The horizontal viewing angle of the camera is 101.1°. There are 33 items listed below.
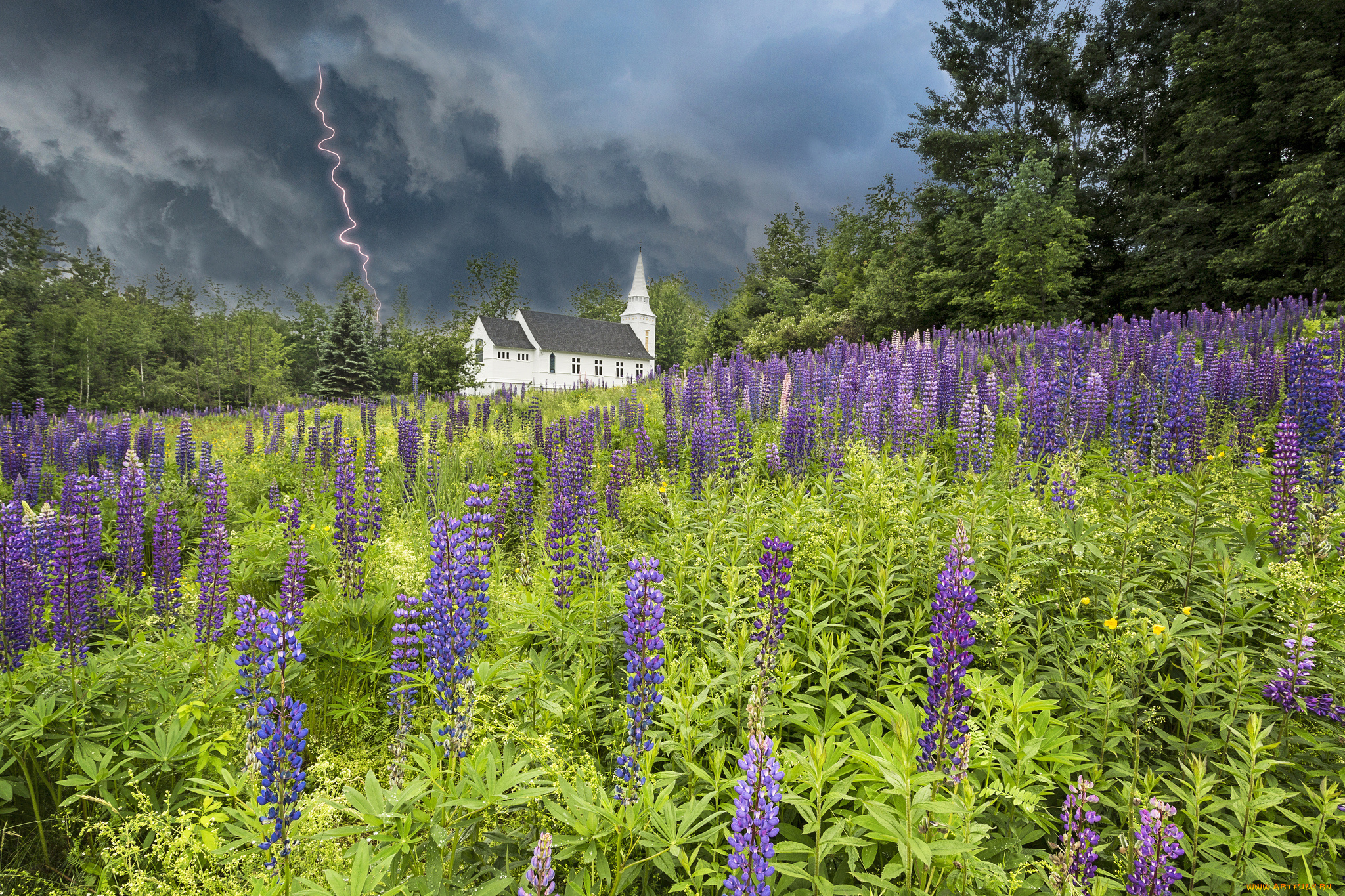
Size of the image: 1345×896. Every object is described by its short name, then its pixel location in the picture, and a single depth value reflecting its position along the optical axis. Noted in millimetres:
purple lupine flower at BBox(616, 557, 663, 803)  1876
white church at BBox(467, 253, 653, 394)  59562
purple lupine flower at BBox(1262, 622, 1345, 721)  2053
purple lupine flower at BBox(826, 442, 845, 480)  4918
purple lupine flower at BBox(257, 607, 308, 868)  1812
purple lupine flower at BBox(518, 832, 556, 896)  1248
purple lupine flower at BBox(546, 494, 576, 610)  3240
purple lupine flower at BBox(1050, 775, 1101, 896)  1534
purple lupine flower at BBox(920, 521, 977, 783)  1847
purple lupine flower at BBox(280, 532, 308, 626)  3385
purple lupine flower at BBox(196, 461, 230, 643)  3258
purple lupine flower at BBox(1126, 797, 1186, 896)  1592
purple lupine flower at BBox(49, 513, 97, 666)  3039
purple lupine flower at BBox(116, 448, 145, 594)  4309
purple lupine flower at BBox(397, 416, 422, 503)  7390
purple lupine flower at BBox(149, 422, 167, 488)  6879
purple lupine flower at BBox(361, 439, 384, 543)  4391
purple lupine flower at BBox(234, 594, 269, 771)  1895
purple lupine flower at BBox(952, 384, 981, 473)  5160
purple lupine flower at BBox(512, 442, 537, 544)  5457
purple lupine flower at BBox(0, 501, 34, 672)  3020
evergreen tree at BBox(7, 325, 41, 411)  39312
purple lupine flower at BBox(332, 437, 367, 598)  3877
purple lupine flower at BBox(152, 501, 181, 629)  3812
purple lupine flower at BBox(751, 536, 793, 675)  2127
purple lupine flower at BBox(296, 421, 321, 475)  7843
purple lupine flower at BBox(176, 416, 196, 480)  7406
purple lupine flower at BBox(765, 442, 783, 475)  5191
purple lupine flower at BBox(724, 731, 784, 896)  1369
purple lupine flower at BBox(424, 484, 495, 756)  2168
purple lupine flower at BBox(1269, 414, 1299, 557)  3062
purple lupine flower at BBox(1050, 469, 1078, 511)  3570
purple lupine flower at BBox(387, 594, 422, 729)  2395
